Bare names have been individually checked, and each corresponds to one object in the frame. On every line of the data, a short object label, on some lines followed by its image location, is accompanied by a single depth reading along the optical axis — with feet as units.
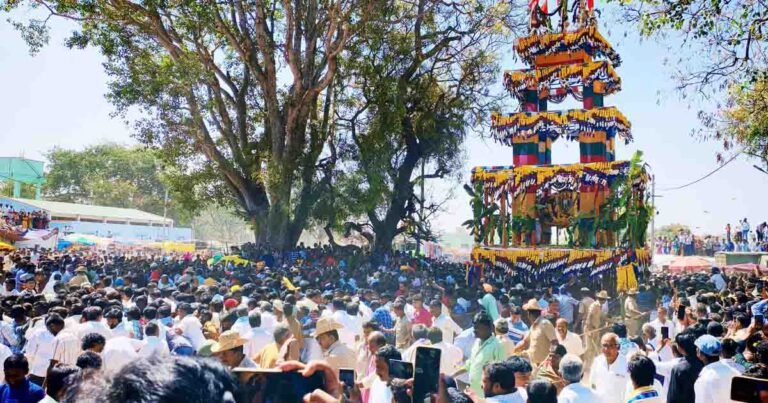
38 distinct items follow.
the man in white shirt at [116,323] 21.09
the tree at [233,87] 64.59
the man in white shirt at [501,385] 12.85
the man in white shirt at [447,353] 19.27
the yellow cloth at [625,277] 58.92
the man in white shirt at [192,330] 22.62
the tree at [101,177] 171.53
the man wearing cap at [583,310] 36.04
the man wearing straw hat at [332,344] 17.95
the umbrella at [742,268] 69.83
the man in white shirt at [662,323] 25.14
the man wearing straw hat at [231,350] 15.70
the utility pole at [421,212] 86.86
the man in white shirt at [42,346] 19.62
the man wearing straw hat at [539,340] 22.21
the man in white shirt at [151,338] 19.53
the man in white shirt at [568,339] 22.08
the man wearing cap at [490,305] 33.27
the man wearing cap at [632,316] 36.06
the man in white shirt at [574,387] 13.64
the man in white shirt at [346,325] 25.09
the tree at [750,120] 37.63
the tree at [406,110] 77.30
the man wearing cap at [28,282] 39.49
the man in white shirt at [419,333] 20.11
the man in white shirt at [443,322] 26.07
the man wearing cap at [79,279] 39.24
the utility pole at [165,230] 148.48
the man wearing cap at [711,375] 15.14
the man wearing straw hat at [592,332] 29.48
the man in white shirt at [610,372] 16.96
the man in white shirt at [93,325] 20.31
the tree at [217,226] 290.35
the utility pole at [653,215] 63.93
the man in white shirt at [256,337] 21.93
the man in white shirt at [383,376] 13.65
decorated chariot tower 62.13
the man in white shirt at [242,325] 22.77
